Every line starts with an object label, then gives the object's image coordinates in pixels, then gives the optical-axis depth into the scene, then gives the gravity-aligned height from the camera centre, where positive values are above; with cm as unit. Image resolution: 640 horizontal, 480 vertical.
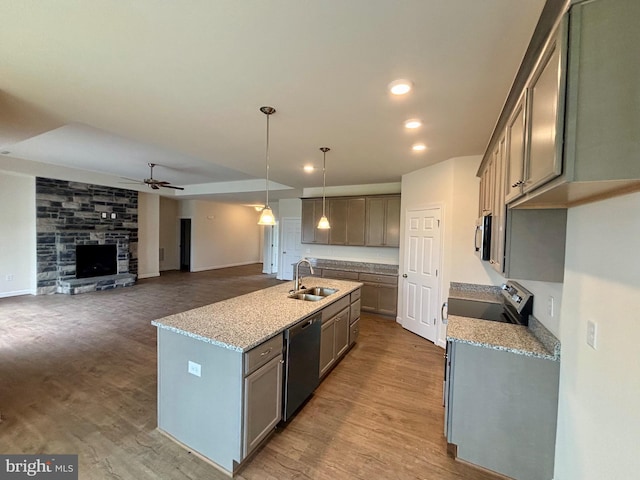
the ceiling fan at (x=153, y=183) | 530 +89
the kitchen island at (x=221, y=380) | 177 -105
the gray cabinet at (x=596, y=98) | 89 +48
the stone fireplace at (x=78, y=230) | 624 -11
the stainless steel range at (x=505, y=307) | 232 -73
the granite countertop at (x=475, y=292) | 322 -73
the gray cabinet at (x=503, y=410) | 177 -118
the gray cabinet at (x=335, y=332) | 285 -114
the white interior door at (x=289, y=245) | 861 -44
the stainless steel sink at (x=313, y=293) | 315 -75
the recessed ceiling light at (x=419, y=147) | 331 +110
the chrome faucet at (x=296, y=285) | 321 -65
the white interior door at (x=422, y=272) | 410 -61
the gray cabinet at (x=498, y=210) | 201 +21
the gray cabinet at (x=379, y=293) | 524 -117
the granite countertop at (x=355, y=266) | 564 -74
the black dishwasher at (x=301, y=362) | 219 -113
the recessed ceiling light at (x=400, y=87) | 196 +109
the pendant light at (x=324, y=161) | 358 +109
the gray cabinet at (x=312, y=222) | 645 +24
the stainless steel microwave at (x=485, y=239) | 250 -2
